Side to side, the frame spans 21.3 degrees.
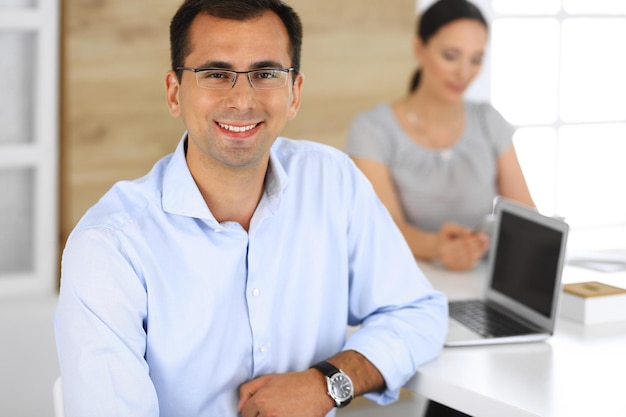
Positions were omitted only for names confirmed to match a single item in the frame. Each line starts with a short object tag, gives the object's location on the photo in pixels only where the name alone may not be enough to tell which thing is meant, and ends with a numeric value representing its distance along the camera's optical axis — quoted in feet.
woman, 9.75
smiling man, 6.42
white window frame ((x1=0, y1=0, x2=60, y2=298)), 9.20
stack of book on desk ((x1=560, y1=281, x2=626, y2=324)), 7.57
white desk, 6.55
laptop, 7.32
